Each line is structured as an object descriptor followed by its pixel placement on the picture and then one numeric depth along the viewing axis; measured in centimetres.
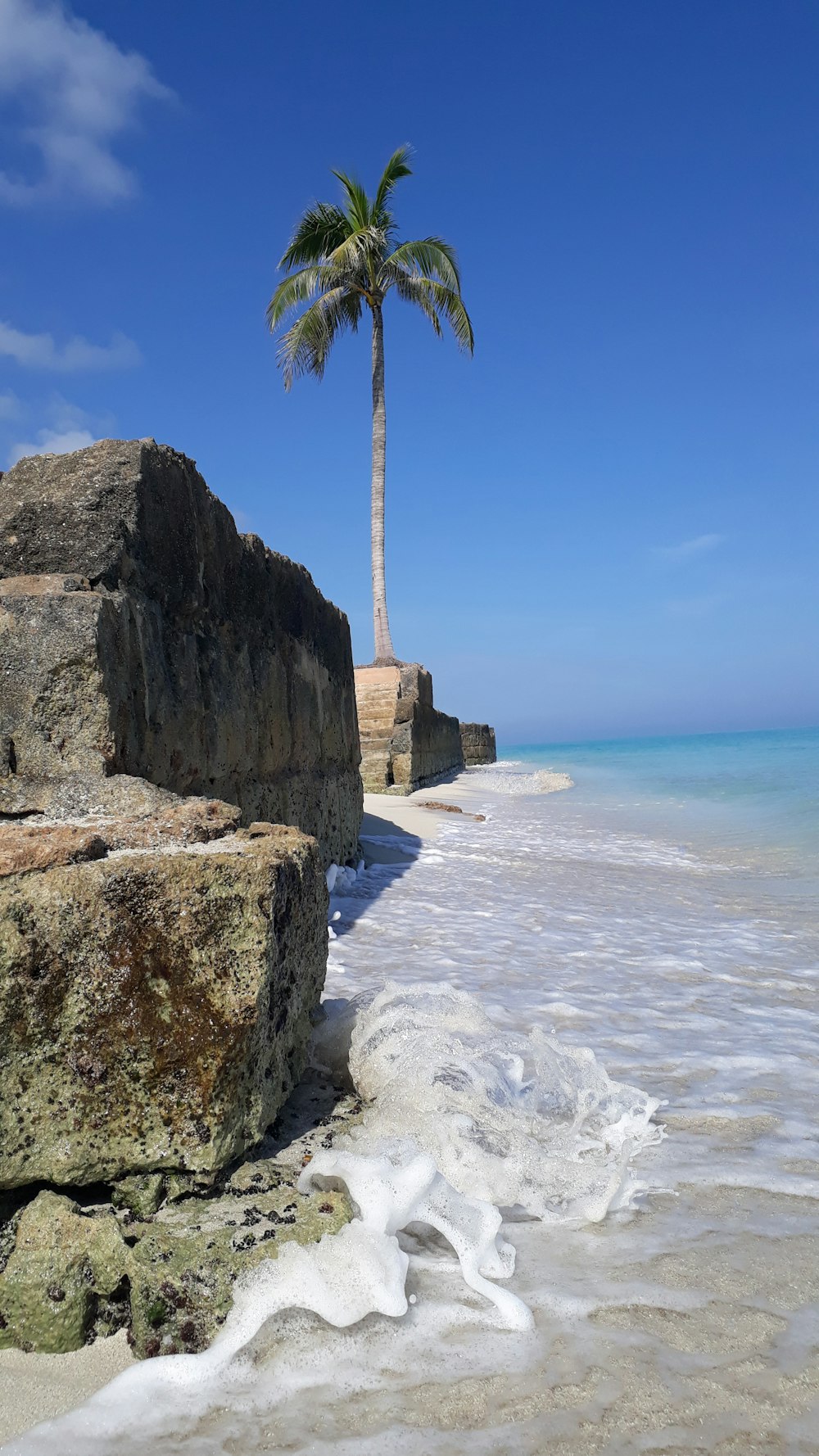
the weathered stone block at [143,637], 248
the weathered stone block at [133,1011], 156
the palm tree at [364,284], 1653
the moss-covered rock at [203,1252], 138
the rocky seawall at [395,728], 1273
